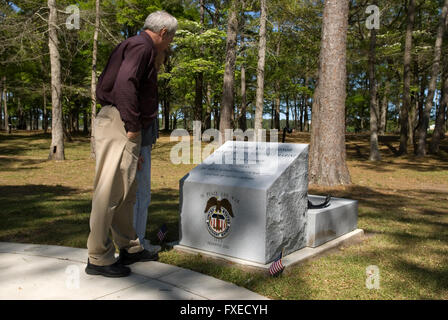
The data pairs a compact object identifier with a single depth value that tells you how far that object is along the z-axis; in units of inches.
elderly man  120.1
